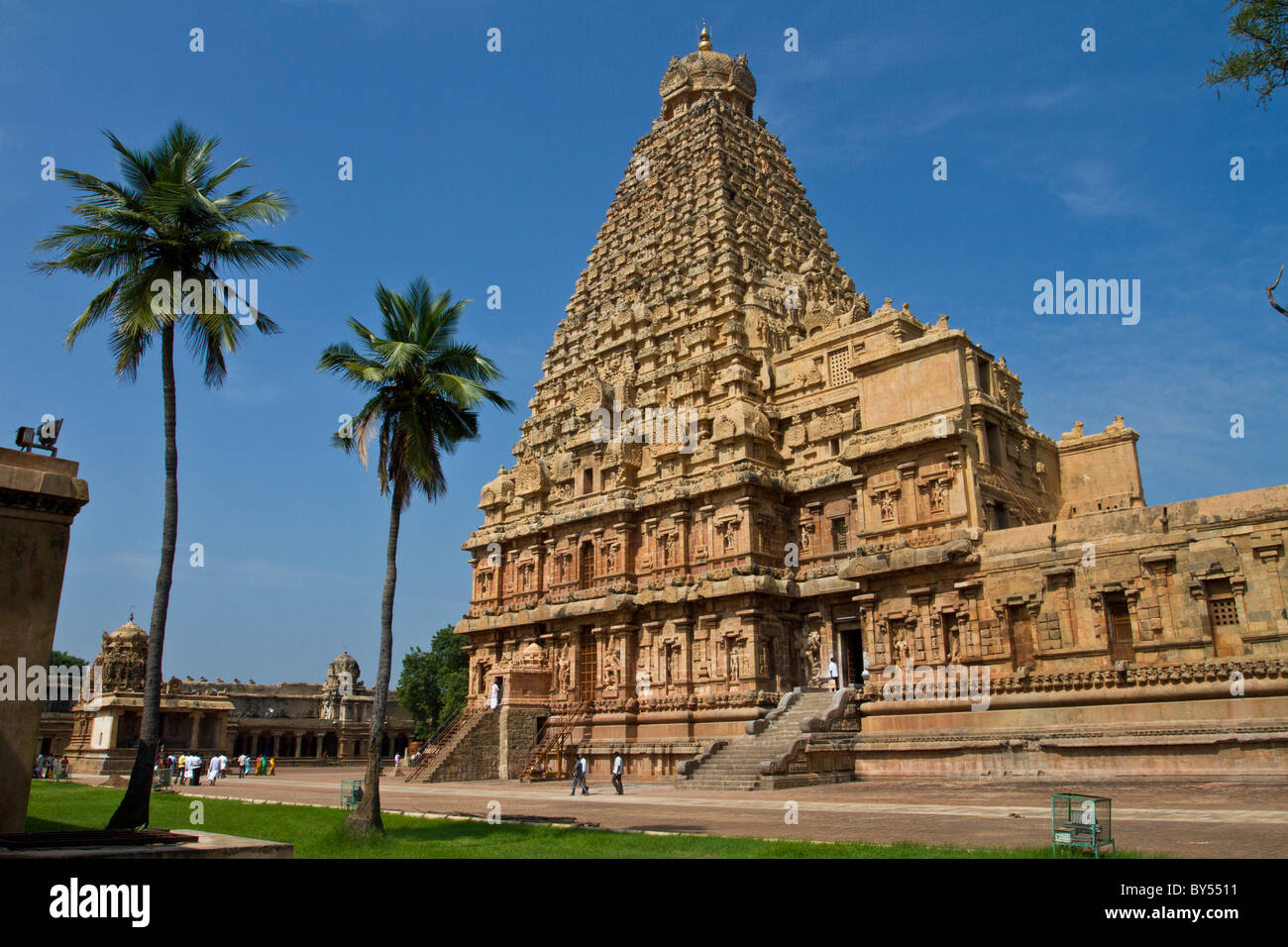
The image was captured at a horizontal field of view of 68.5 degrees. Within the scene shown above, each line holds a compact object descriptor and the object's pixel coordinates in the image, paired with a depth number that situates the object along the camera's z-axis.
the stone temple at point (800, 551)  26.33
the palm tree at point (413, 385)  21.78
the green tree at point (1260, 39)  15.12
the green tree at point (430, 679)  76.81
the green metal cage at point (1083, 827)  13.11
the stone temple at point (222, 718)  54.28
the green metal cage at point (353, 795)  21.88
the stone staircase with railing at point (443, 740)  41.53
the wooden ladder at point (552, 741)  41.09
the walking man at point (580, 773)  32.22
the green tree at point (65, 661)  117.44
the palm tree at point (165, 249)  19.92
